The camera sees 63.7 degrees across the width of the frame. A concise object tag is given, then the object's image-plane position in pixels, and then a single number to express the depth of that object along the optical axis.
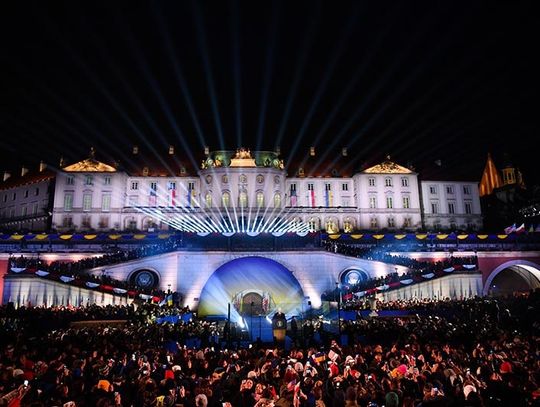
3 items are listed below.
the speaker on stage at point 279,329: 23.91
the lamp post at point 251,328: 28.35
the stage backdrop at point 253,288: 42.97
